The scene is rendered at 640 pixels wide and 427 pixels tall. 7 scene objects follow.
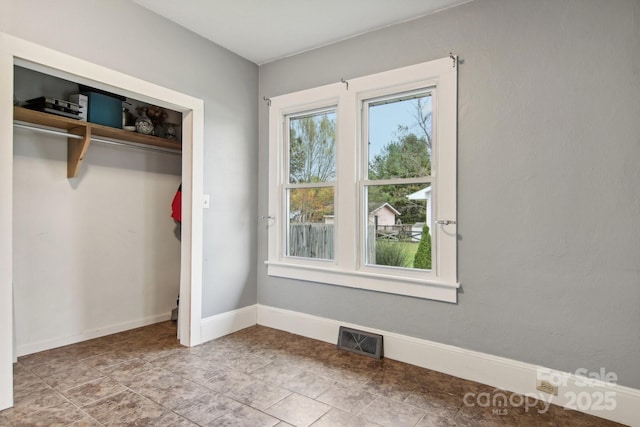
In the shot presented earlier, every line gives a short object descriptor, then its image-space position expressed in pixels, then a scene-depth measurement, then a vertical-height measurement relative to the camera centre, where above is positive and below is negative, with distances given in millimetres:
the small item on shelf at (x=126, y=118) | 3264 +865
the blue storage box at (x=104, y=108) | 2988 +879
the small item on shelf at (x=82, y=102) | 2924 +900
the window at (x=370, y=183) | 2562 +223
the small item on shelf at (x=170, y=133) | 3568 +779
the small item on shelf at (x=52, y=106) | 2572 +768
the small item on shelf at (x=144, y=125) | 3263 +785
